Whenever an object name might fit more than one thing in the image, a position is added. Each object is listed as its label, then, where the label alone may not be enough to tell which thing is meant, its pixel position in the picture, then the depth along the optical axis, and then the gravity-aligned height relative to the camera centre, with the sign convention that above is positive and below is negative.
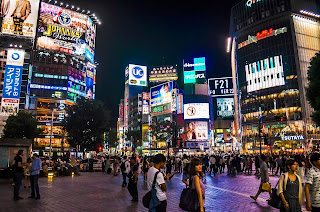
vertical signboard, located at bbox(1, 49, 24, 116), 44.44 +10.14
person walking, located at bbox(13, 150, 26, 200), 9.58 -1.08
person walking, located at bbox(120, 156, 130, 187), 14.14 -1.34
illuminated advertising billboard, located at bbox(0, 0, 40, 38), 46.75 +22.42
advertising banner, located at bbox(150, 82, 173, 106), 81.62 +15.60
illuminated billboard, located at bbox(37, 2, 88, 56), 63.84 +28.05
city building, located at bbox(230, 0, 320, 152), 69.88 +21.79
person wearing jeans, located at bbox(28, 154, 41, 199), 9.84 -1.12
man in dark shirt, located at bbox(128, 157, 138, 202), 9.71 -1.46
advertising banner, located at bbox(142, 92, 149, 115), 93.88 +14.18
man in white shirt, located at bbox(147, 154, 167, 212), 4.57 -0.70
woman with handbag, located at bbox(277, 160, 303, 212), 4.59 -0.88
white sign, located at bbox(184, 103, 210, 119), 77.38 +9.09
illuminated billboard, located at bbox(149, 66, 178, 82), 92.00 +23.97
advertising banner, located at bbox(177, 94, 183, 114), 80.12 +11.56
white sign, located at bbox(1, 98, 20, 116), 44.28 +6.36
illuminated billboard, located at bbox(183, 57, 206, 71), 82.38 +24.30
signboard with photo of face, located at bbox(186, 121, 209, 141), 77.00 +3.51
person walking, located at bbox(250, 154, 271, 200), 9.78 -1.22
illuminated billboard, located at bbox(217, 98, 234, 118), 107.97 +14.10
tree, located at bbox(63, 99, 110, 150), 35.28 +2.64
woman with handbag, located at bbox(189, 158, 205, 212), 4.15 -0.62
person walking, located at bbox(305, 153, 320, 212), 4.54 -0.82
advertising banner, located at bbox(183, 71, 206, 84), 83.62 +20.69
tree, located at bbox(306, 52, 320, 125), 23.62 +4.81
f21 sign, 58.07 +12.12
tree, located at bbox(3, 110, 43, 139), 42.59 +2.91
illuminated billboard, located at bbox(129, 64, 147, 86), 103.19 +26.71
